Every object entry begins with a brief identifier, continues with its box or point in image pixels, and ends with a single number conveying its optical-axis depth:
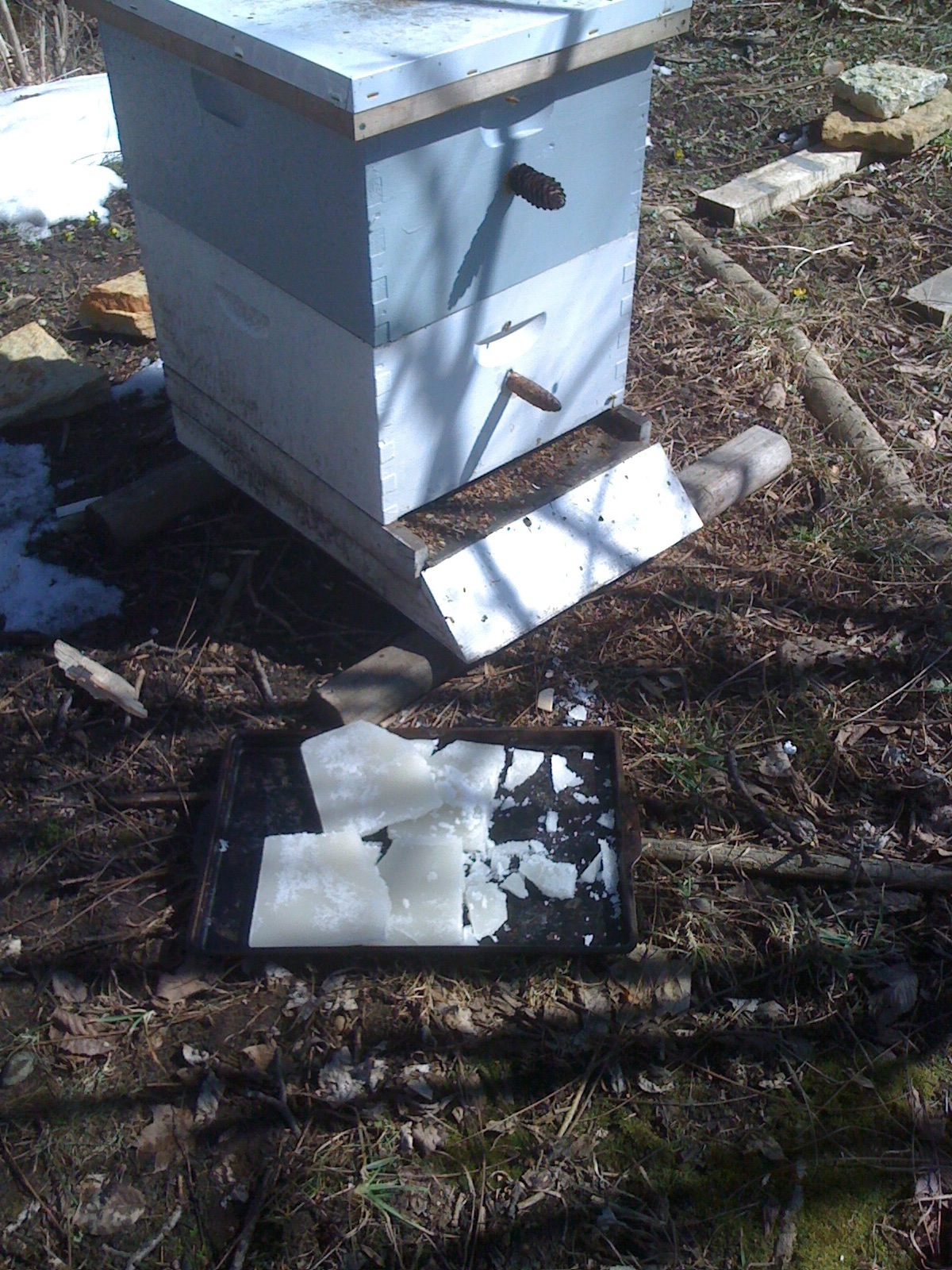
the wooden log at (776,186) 4.22
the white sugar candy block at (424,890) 2.03
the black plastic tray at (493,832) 2.05
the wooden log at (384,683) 2.39
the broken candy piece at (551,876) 2.13
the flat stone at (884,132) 4.54
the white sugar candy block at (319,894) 2.02
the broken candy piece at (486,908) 2.06
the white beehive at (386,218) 1.90
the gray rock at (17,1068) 1.91
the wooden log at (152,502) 2.82
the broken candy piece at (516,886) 2.12
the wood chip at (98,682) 2.44
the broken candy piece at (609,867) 2.14
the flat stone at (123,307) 3.57
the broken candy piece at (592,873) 2.15
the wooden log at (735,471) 2.92
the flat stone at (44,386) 3.27
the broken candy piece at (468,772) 2.25
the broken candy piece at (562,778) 2.29
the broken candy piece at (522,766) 2.29
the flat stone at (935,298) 3.69
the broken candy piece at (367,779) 2.19
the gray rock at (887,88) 4.57
